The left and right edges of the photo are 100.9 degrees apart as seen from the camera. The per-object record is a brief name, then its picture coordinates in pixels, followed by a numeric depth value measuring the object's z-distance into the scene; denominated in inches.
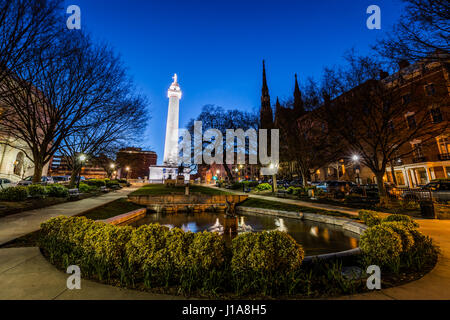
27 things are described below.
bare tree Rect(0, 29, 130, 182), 439.8
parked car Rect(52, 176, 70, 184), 1447.1
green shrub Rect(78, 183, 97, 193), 952.9
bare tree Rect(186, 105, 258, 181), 1363.2
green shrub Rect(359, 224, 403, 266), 164.1
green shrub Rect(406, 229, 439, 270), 163.8
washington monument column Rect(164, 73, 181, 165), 2433.6
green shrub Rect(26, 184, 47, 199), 539.2
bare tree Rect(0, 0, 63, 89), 324.8
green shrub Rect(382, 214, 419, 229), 215.2
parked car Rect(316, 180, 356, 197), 871.0
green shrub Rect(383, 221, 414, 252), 179.0
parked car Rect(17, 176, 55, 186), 964.3
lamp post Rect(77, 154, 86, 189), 835.7
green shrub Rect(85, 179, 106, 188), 1320.4
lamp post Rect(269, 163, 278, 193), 1080.2
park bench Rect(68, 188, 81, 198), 663.9
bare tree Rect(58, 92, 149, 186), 672.4
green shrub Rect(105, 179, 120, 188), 1333.2
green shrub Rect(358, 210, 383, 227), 272.1
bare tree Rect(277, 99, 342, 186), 852.6
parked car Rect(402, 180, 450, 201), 576.1
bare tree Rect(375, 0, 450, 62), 280.7
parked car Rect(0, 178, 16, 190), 915.6
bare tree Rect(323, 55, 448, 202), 557.6
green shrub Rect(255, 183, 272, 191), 1225.0
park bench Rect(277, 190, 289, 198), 891.7
